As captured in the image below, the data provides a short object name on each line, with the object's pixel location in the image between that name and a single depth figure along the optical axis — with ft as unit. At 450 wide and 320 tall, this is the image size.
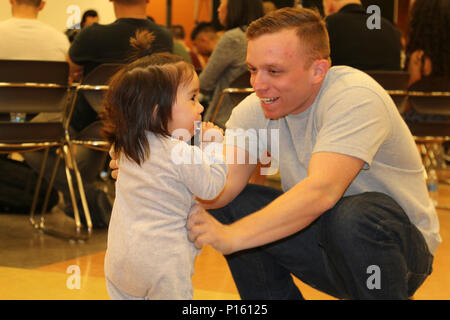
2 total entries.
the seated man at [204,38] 21.13
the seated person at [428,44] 13.05
